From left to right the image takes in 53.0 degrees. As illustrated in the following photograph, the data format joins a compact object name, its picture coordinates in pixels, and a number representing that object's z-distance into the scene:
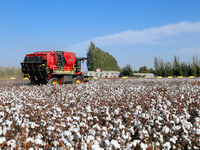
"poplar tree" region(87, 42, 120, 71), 55.08
